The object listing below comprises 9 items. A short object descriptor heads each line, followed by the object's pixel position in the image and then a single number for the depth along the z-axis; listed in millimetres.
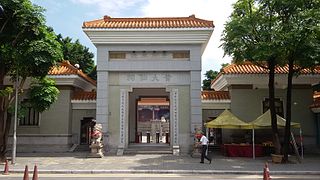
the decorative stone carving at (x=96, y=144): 13289
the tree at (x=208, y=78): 31303
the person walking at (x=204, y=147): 11646
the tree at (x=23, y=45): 11212
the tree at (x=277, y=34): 10555
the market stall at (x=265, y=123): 13387
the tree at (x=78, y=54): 24236
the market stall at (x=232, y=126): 13687
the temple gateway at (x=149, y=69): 14279
